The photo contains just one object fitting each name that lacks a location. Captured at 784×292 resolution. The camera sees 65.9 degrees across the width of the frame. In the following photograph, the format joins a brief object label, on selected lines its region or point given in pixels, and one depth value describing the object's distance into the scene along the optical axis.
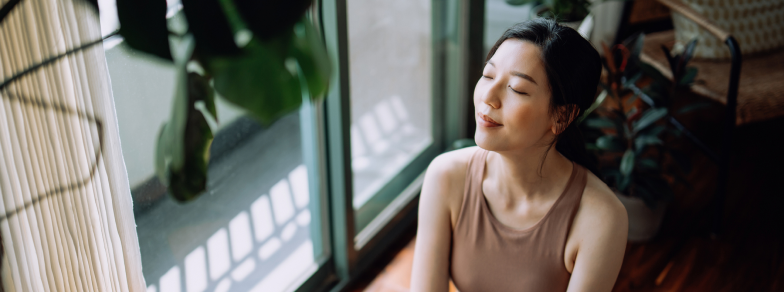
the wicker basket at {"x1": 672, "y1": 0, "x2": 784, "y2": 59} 2.51
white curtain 0.78
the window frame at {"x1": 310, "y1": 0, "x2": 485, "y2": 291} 1.69
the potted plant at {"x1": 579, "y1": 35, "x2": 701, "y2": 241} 1.97
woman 0.99
